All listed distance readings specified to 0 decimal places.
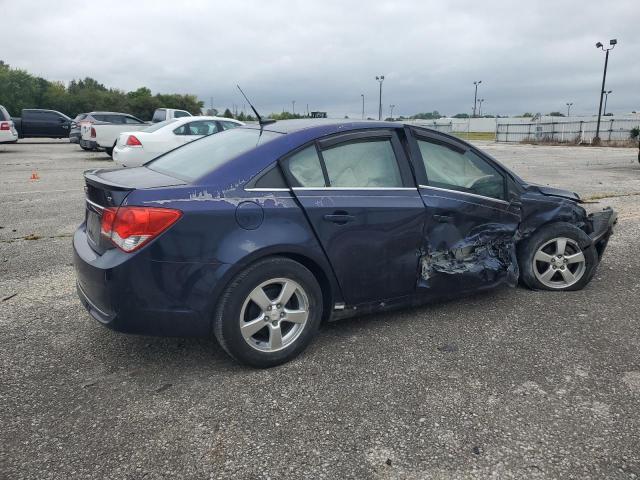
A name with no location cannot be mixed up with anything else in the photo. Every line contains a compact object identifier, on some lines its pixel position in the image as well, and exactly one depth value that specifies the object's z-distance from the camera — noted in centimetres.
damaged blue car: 283
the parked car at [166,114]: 1966
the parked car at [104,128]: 1759
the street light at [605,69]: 3501
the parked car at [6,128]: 1917
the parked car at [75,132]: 2247
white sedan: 1180
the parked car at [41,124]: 2571
